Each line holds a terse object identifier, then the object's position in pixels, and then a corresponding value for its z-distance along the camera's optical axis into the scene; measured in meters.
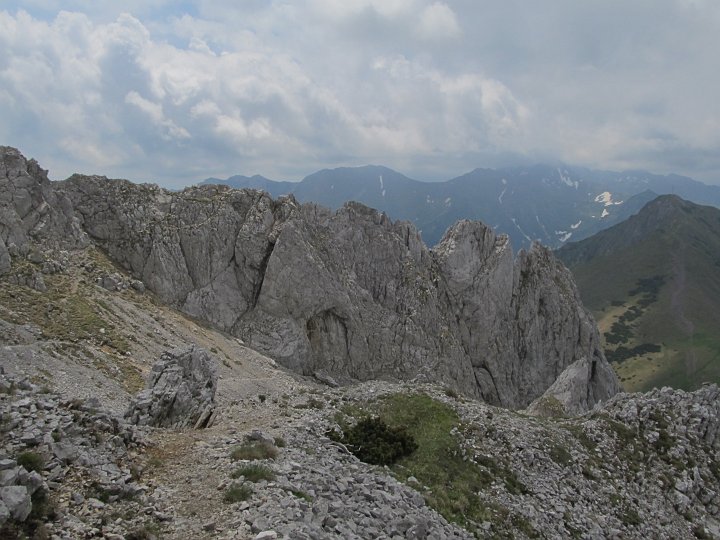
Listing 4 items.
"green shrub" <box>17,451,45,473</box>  14.70
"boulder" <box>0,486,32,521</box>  12.36
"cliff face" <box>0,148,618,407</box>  67.38
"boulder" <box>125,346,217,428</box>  25.99
